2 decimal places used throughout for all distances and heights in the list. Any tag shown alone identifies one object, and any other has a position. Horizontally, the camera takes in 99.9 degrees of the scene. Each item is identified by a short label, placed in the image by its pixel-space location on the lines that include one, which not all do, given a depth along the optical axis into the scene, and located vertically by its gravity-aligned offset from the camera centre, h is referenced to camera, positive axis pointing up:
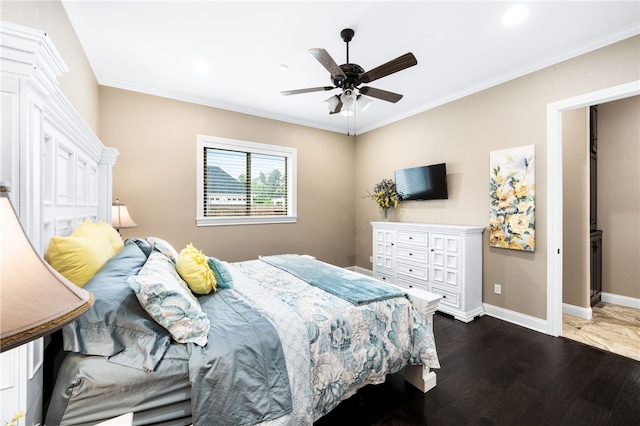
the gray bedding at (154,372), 1.04 -0.67
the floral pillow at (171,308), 1.21 -0.44
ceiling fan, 2.07 +1.17
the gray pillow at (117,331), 1.07 -0.49
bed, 0.92 -0.60
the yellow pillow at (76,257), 1.25 -0.21
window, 3.97 +0.51
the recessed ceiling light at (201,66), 2.89 +1.64
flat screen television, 3.81 +0.47
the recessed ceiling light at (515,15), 2.13 +1.63
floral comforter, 1.52 -0.80
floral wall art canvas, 2.97 +0.17
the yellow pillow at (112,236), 2.03 -0.18
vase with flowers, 4.45 +0.29
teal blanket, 1.88 -0.55
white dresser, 3.24 -0.64
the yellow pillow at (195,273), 1.83 -0.40
